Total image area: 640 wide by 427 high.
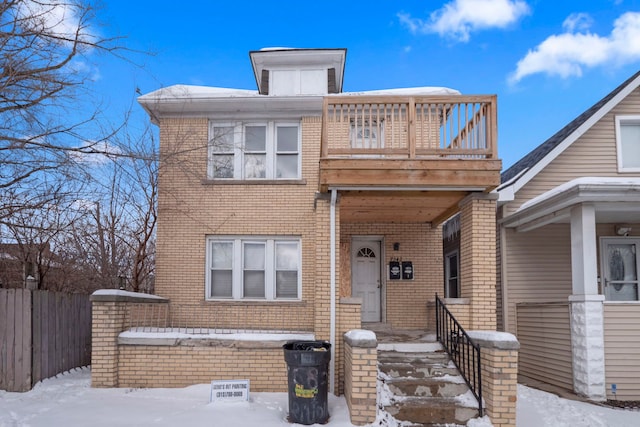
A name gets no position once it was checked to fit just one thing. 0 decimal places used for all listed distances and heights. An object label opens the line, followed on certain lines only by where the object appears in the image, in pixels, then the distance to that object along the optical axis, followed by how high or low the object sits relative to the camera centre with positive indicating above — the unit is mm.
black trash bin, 6947 -1675
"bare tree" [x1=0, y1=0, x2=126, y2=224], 7125 +2563
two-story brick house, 11539 +759
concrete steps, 7023 -1842
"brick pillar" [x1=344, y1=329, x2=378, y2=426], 6836 -1588
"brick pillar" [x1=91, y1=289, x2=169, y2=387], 8594 -1265
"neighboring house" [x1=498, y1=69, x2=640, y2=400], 10469 +643
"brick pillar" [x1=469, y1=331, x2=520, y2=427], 6793 -1577
